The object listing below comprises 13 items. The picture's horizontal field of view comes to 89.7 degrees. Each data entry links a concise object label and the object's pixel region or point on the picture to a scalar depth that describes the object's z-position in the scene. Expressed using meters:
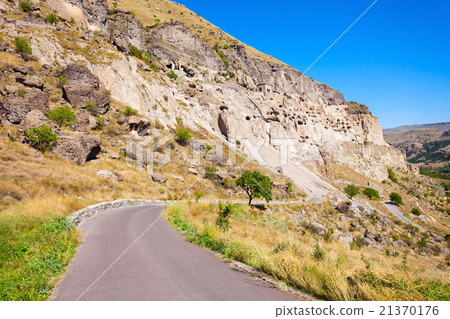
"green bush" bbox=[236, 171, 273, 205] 32.91
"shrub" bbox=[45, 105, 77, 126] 27.02
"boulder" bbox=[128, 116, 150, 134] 36.47
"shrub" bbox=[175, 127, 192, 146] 42.25
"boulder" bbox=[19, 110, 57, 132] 22.92
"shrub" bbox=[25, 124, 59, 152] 21.67
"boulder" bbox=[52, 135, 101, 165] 23.80
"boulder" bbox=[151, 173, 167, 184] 30.34
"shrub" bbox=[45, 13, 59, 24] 45.28
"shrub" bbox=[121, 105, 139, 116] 39.22
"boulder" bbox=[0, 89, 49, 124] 23.69
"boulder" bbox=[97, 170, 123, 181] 24.02
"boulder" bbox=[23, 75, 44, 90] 28.60
